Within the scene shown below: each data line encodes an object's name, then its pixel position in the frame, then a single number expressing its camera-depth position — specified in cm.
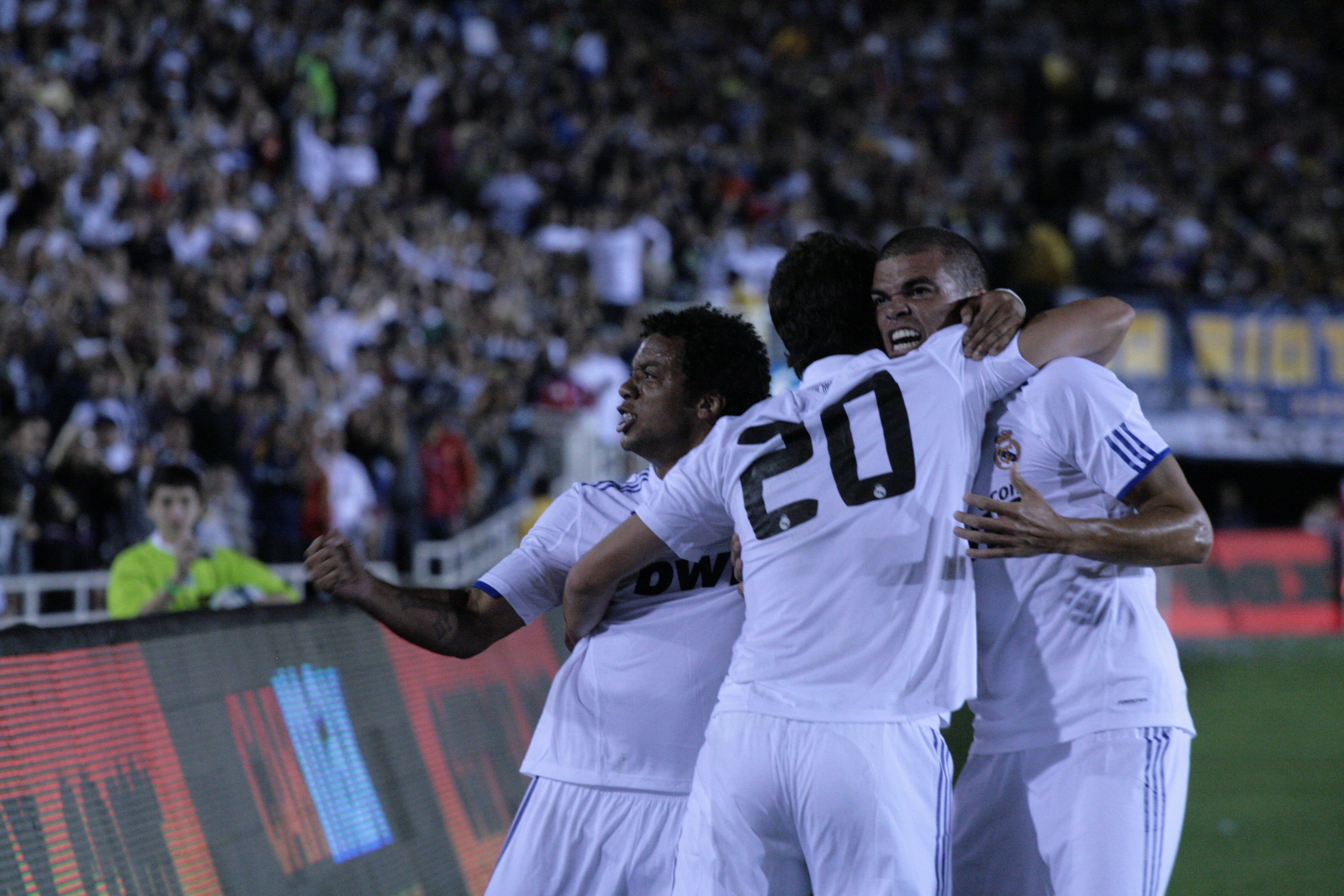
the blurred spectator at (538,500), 2548
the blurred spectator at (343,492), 2211
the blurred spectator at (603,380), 2809
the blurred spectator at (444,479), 2487
